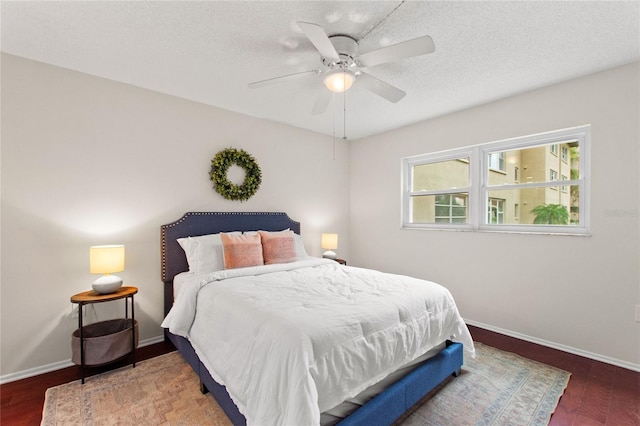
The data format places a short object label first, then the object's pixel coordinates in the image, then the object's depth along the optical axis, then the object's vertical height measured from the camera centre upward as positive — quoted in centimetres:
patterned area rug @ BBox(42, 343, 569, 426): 180 -131
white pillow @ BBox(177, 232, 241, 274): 279 -43
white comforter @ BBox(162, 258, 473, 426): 133 -71
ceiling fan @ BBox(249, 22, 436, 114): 169 +102
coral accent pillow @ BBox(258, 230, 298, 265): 311 -41
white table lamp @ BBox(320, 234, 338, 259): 411 -45
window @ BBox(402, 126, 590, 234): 281 +30
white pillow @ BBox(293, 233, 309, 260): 347 -45
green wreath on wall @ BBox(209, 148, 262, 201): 333 +44
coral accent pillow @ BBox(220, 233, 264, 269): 280 -41
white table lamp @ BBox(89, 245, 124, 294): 232 -45
